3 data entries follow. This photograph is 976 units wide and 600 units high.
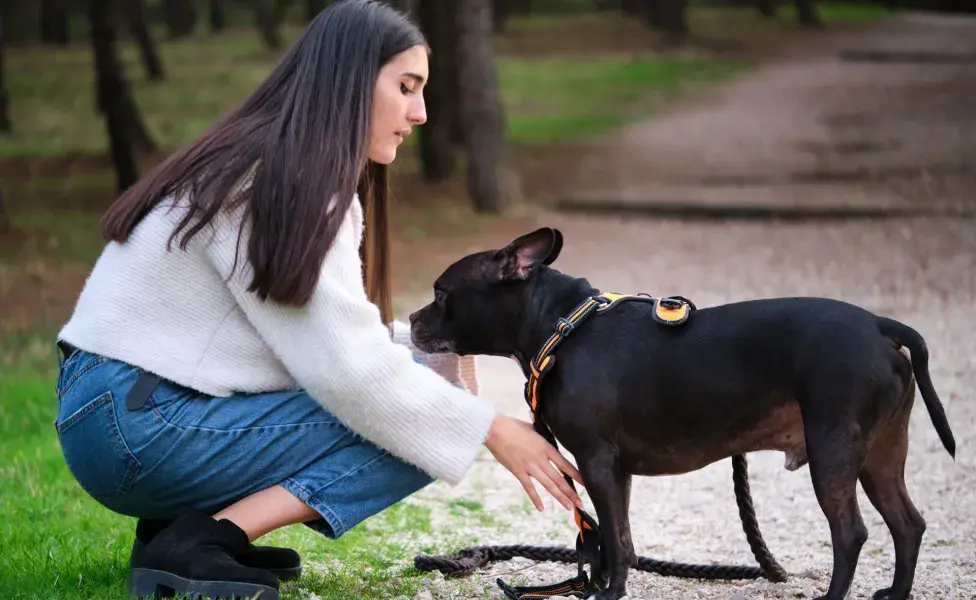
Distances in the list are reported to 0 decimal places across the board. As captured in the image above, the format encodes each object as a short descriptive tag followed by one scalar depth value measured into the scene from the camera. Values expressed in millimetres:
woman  3559
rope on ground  4062
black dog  3389
